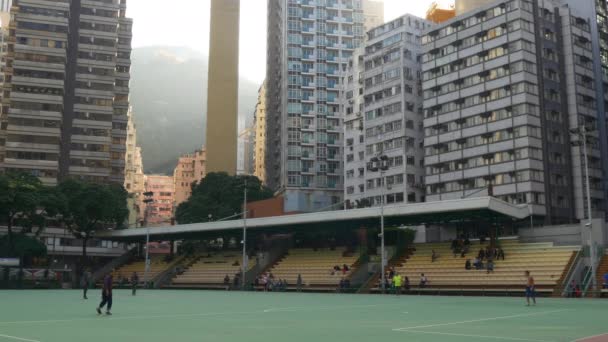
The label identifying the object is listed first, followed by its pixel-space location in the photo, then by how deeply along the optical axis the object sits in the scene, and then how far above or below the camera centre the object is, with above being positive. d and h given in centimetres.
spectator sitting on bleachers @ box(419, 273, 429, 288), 5022 -210
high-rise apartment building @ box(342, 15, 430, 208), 9956 +2271
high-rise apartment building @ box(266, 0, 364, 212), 12888 +3402
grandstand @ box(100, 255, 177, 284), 7444 -179
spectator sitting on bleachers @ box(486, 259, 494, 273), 4922 -97
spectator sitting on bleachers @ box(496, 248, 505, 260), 5125 +4
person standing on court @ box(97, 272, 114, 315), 2586 -166
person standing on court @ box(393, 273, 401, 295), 4612 -207
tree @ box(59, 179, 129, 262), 7875 +602
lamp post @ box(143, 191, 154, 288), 6775 -69
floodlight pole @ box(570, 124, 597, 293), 4303 +60
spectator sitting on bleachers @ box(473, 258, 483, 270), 5059 -76
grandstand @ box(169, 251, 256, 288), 6731 -177
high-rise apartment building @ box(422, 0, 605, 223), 8112 +1971
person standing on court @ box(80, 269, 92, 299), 4003 -158
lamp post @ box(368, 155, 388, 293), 5040 +372
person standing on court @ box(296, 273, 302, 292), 5653 -274
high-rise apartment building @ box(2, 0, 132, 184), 10569 +2823
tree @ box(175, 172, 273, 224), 9750 +896
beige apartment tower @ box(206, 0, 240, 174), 13625 +3630
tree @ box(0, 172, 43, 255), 7175 +641
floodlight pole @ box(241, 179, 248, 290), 6169 -127
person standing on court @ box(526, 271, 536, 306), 3262 -163
